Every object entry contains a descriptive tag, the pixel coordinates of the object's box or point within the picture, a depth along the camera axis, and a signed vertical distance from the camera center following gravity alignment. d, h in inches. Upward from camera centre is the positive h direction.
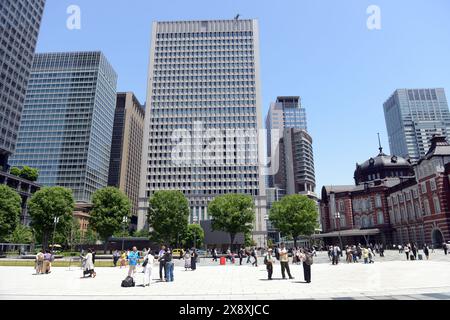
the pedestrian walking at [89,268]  807.1 -84.3
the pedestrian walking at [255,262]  1227.7 -109.5
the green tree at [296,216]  2518.5 +159.6
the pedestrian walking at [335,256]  1256.8 -87.0
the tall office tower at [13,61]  3368.6 +2068.1
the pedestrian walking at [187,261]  1118.8 -92.2
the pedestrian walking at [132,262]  670.5 -56.9
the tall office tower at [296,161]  7155.5 +1784.0
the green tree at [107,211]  2182.6 +184.2
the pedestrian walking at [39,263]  922.7 -80.6
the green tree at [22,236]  2822.3 +8.4
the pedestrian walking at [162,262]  744.3 -63.3
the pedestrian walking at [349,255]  1334.0 -87.5
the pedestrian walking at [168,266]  713.6 -70.5
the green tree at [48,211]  2084.2 +177.1
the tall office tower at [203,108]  4001.0 +1754.8
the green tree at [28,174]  3516.2 +736.4
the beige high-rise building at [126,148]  6709.2 +2034.2
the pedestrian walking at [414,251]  1406.5 -75.7
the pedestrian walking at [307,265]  611.8 -60.0
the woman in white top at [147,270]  618.2 -68.7
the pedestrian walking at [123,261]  1232.7 -99.9
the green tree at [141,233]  3570.4 +38.0
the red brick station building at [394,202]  1957.4 +265.7
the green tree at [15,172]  3459.6 +744.6
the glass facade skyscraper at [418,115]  7007.9 +2800.1
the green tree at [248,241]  3076.8 -65.2
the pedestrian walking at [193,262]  1095.6 -93.6
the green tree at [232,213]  2431.1 +181.2
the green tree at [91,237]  3963.3 -6.6
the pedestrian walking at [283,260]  702.5 -57.5
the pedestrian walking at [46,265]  934.4 -87.3
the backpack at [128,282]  590.8 -90.4
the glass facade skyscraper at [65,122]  5270.7 +2037.0
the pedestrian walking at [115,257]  1276.8 -89.5
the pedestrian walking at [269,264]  703.9 -66.2
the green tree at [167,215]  2536.9 +177.6
